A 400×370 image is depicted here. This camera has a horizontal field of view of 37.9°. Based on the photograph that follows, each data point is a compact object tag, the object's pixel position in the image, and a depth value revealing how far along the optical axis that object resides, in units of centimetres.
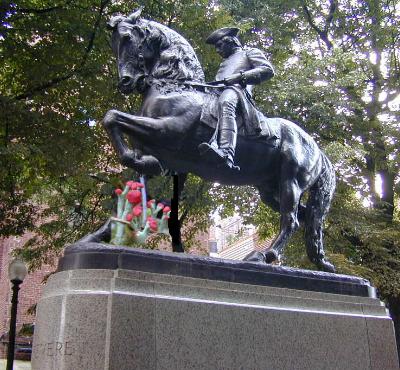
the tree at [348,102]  1645
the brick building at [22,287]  2736
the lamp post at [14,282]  1367
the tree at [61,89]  1284
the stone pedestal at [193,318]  470
